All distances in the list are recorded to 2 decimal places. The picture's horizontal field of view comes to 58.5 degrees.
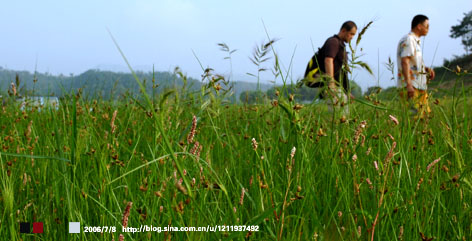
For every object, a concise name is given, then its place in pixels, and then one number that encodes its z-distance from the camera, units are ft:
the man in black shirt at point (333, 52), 21.15
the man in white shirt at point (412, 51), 21.03
